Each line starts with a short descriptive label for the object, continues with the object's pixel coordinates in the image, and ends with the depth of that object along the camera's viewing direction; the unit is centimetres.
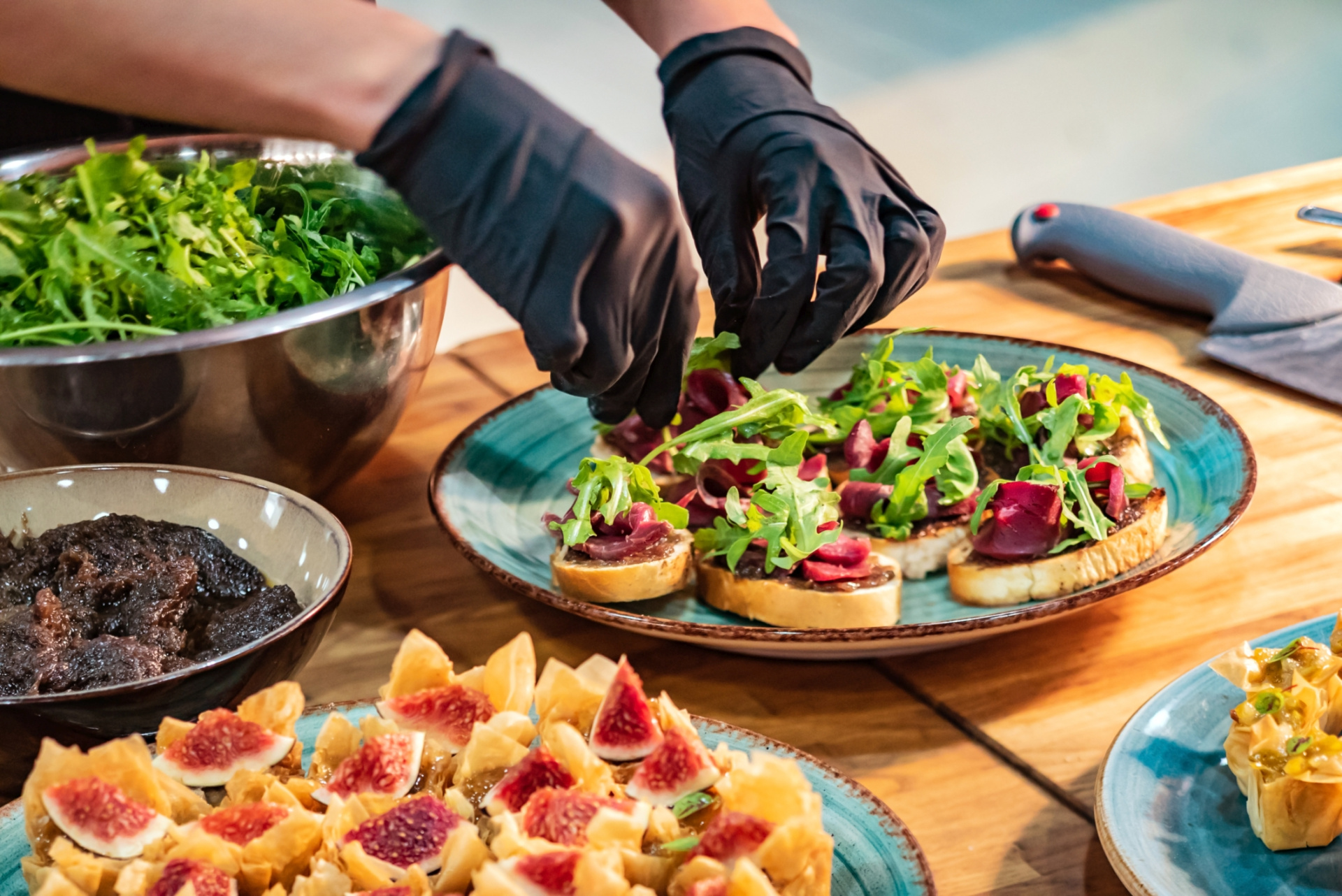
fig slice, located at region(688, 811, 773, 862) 82
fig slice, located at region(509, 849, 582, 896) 81
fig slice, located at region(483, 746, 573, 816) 85
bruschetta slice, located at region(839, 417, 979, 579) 105
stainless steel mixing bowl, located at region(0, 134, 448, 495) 99
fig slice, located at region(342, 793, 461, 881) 83
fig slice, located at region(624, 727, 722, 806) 85
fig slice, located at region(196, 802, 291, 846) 84
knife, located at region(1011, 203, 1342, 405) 119
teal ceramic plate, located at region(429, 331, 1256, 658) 97
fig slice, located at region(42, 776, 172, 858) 84
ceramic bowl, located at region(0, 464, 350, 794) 90
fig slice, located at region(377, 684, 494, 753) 87
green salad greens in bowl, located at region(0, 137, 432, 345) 103
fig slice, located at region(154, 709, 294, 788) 86
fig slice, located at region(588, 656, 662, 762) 86
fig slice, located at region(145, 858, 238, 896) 82
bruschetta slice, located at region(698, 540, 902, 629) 100
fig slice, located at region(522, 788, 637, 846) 83
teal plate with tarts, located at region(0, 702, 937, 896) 85
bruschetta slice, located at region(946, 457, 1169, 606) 102
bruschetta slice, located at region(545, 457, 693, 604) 102
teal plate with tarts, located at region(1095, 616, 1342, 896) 87
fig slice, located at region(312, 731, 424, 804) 86
